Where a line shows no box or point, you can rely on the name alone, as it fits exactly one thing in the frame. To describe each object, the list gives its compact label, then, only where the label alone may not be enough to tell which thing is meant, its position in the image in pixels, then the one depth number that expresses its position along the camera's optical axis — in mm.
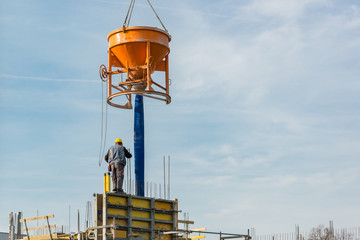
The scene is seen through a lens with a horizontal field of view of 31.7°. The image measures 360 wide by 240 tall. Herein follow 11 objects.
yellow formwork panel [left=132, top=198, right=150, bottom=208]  22177
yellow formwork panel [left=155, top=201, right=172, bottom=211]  23186
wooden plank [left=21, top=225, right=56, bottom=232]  24131
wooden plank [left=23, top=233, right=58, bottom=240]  23959
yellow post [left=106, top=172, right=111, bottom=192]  25219
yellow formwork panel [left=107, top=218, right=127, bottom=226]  20938
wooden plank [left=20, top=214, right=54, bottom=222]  24000
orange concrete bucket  26484
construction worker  22344
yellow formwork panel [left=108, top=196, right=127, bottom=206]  21141
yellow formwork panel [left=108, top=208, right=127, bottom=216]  21109
